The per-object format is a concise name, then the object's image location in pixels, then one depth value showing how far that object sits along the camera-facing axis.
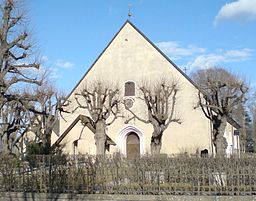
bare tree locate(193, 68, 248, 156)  20.61
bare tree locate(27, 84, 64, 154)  31.85
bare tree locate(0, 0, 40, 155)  17.03
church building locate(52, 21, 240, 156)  31.11
